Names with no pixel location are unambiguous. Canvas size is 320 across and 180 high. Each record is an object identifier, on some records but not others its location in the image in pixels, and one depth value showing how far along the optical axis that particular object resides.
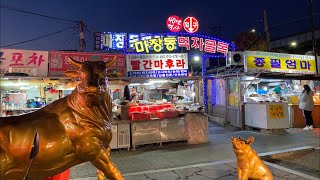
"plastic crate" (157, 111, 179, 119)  9.48
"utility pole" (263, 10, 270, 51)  23.27
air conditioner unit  12.91
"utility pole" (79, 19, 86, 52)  19.32
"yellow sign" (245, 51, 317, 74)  12.03
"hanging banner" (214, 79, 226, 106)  14.58
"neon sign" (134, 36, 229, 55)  12.27
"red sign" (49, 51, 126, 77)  9.59
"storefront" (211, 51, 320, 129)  11.34
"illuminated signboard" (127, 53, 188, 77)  10.54
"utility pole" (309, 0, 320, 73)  14.38
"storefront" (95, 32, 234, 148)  9.25
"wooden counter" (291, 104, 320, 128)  12.97
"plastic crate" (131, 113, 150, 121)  9.06
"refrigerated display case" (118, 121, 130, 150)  8.88
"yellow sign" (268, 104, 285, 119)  11.17
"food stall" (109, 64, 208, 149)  9.09
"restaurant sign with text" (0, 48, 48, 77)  8.93
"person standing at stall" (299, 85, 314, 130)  11.76
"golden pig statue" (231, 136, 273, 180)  4.21
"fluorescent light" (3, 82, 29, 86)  10.17
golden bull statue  2.59
